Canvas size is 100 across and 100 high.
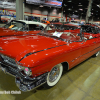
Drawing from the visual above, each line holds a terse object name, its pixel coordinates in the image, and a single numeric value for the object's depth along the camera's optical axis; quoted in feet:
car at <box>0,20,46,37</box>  14.23
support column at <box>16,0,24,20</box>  22.73
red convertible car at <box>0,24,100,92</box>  5.23
